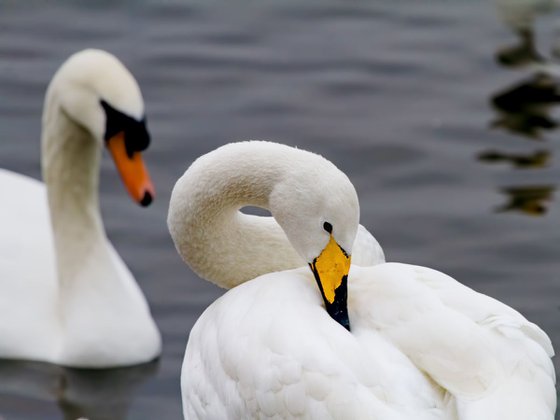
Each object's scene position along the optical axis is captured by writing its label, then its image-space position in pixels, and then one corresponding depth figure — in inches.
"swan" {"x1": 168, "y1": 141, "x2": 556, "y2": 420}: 325.4
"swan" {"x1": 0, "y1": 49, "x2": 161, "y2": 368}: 523.5
